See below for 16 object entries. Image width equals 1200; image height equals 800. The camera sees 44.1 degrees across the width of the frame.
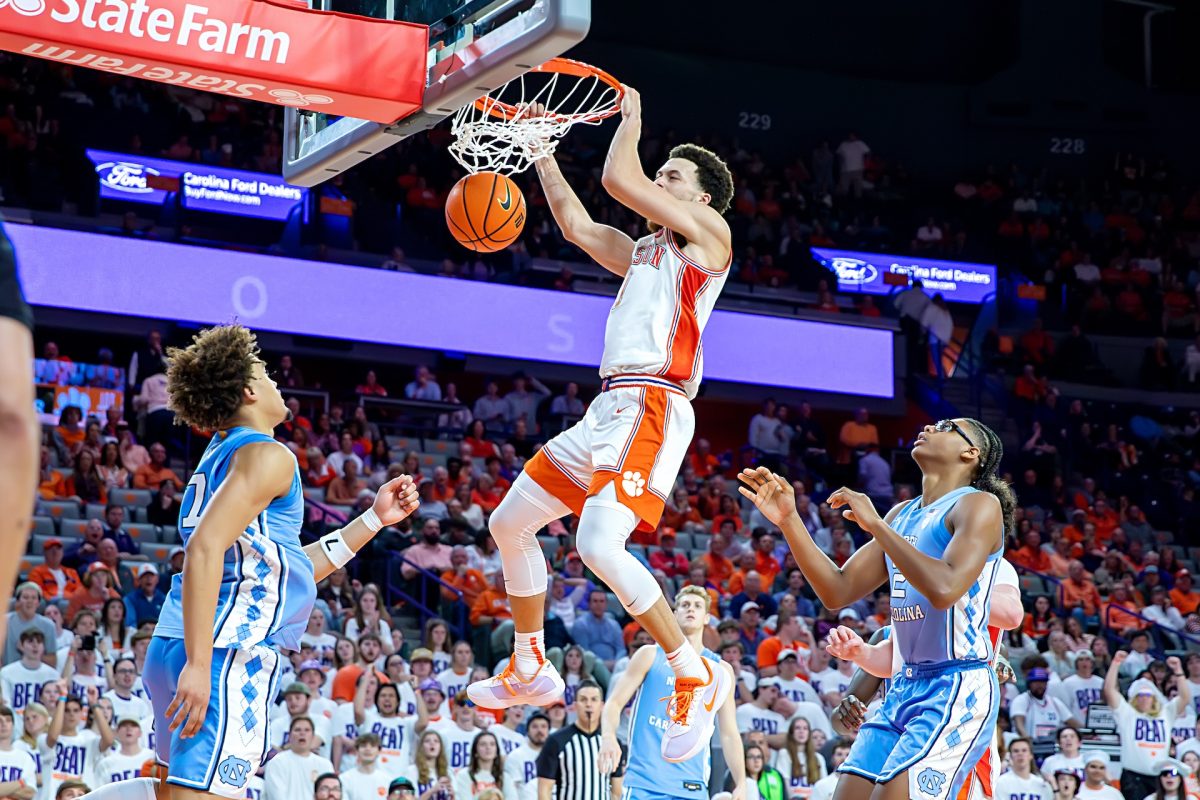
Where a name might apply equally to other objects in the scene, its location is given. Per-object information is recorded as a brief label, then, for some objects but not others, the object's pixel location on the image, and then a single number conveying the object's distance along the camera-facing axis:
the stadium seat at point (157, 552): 12.66
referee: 9.11
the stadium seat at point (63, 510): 13.16
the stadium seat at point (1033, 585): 17.03
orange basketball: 6.06
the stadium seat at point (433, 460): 16.69
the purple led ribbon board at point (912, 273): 23.55
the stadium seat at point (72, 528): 12.94
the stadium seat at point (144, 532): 13.02
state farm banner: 5.68
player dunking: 5.46
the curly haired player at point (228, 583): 4.18
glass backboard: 5.47
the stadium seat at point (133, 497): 13.51
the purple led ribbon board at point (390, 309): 17.06
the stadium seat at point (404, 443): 16.99
